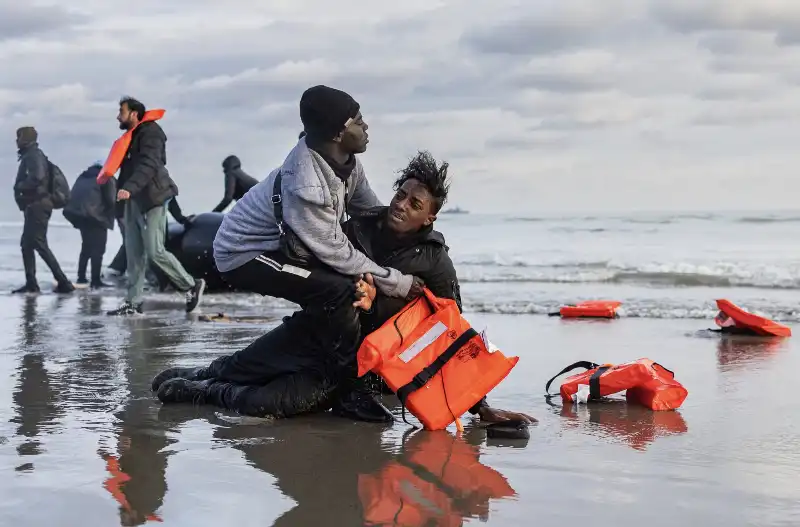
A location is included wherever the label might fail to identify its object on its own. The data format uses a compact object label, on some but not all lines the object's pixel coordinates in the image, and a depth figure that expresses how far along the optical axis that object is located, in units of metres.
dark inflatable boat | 13.28
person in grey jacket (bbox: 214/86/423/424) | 4.90
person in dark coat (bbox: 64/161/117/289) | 15.81
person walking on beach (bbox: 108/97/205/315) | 10.48
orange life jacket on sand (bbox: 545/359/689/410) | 5.36
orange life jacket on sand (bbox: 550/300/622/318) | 10.00
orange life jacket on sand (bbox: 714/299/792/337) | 8.31
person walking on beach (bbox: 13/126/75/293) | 14.38
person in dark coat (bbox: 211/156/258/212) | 14.63
